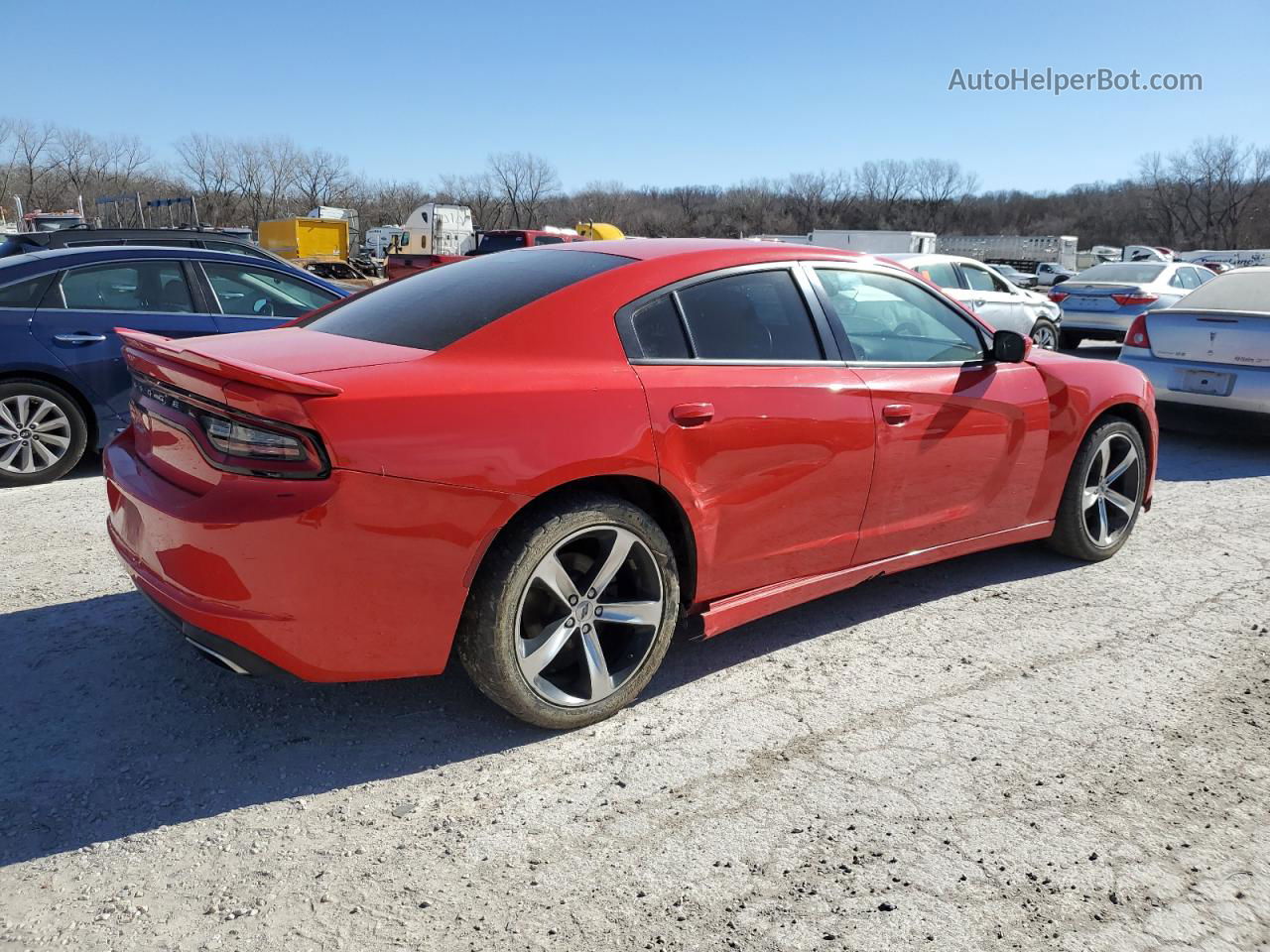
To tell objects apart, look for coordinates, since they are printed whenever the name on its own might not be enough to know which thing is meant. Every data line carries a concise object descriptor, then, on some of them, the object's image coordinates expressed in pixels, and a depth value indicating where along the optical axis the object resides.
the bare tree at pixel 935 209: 120.25
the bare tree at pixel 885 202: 119.00
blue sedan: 5.86
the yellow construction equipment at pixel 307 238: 40.28
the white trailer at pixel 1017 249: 75.25
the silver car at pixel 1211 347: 7.46
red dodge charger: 2.52
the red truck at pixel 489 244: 22.58
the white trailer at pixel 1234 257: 54.47
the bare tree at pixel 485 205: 84.12
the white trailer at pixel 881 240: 40.53
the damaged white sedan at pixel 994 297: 12.18
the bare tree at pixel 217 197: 74.94
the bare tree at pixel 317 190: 82.69
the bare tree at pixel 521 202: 84.81
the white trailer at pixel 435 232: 44.03
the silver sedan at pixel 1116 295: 14.23
